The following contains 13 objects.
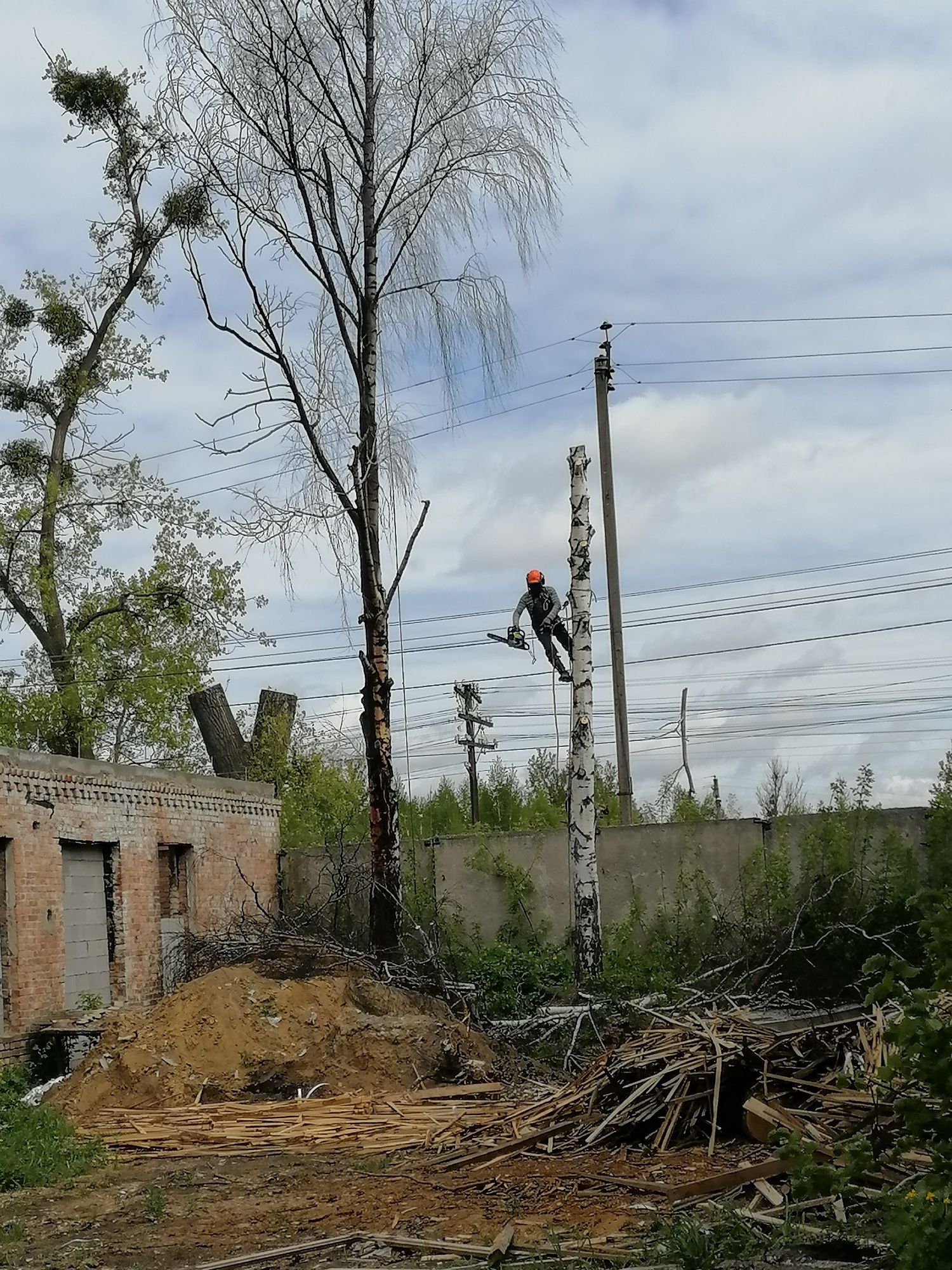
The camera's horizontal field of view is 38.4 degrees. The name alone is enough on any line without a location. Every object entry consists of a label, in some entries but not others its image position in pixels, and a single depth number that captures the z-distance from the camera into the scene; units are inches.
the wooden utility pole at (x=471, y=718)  1560.0
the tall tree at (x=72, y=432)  1029.2
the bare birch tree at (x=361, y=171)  626.2
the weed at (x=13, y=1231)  313.4
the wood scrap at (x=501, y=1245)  258.4
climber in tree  689.0
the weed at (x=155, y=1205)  329.4
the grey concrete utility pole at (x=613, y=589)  830.5
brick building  578.6
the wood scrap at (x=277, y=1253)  275.3
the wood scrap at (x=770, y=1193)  272.8
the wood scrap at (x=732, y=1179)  288.0
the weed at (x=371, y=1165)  368.2
